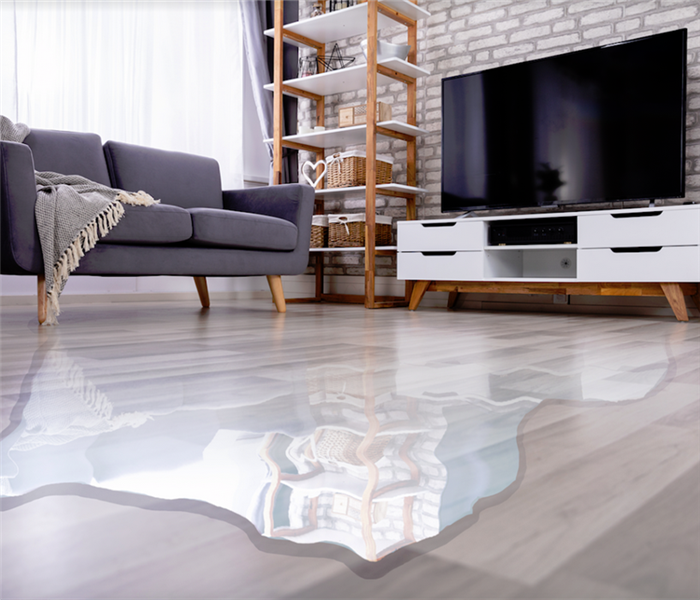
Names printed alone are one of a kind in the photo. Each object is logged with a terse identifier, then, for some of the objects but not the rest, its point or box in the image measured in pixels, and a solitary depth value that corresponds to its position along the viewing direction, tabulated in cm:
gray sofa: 221
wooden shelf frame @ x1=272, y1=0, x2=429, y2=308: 362
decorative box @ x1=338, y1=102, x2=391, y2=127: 371
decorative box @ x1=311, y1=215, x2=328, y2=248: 405
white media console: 272
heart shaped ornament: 398
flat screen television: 292
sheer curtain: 348
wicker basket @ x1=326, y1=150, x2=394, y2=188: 380
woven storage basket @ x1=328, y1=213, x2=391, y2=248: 387
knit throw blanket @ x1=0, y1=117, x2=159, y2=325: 224
